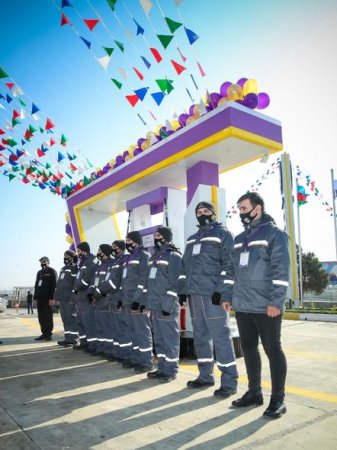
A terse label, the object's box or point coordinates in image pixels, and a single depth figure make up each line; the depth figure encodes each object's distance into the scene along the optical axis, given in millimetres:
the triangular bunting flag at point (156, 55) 5900
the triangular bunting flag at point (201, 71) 6031
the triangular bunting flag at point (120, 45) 5842
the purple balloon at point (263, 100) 6481
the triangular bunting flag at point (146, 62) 6023
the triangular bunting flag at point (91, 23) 5457
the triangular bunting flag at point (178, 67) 5973
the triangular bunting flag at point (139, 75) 6418
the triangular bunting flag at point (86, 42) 5773
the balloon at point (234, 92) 6234
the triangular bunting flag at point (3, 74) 6875
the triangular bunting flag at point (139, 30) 5516
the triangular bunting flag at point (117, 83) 6641
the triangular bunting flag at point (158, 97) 6410
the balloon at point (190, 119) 6727
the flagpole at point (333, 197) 15089
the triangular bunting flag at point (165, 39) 5250
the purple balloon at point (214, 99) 6348
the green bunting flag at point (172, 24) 5082
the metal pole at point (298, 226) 15367
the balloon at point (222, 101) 6234
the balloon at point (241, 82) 6387
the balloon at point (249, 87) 6371
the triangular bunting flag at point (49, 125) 8914
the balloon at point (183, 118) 6950
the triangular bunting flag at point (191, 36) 5351
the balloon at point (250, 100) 6336
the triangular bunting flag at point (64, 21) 5609
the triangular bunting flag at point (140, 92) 6433
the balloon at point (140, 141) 8250
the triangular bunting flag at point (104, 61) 6074
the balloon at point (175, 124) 7227
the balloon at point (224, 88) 6293
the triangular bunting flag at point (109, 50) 5922
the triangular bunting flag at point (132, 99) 6832
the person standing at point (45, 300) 7918
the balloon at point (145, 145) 7977
